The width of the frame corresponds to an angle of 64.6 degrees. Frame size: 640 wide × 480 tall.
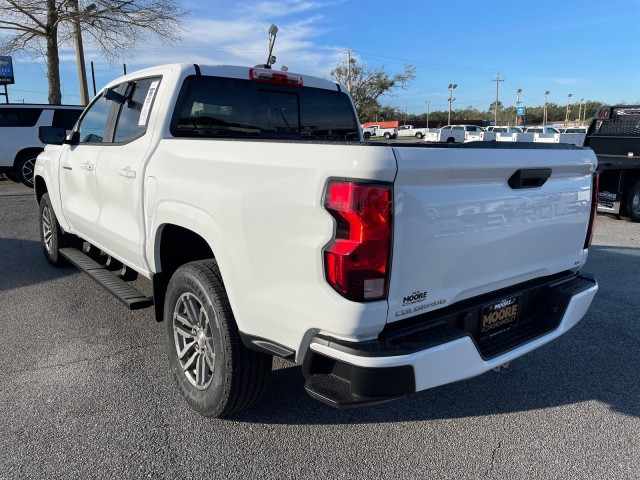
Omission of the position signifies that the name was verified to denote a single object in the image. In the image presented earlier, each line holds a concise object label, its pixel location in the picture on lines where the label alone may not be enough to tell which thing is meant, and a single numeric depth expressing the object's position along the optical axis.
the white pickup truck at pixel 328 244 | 2.04
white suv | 12.80
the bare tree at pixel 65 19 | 17.70
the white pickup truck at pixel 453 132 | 41.19
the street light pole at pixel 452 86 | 79.26
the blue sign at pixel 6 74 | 29.64
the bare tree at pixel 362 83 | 60.22
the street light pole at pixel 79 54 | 17.85
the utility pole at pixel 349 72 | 59.19
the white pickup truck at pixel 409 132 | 53.16
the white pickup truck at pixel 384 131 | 58.44
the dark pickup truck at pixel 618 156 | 8.92
